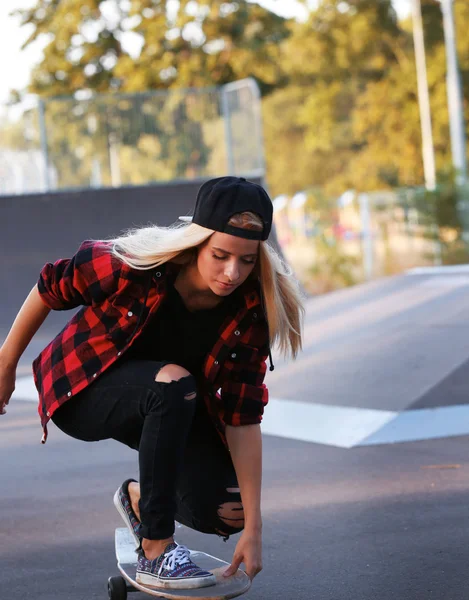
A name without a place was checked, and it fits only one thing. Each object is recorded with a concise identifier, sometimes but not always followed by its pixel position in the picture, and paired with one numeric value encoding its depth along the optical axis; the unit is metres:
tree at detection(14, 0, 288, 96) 50.17
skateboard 6.18
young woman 6.35
